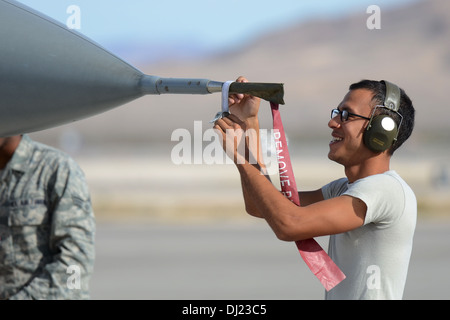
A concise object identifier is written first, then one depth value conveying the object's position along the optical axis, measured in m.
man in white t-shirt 5.61
